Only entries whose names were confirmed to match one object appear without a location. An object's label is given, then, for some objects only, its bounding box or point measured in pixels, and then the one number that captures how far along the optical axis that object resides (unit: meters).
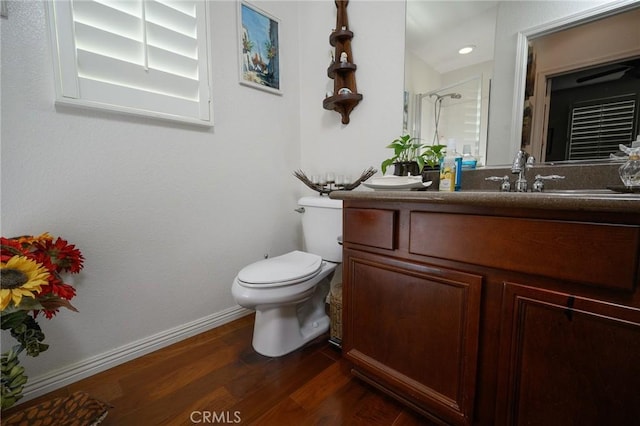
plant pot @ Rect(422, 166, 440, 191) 1.29
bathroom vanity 0.55
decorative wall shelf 1.52
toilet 1.13
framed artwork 1.53
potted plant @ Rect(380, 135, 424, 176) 1.23
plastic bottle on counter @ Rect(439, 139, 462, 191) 1.09
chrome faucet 0.99
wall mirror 1.00
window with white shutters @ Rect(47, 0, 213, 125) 1.02
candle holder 1.52
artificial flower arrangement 0.72
